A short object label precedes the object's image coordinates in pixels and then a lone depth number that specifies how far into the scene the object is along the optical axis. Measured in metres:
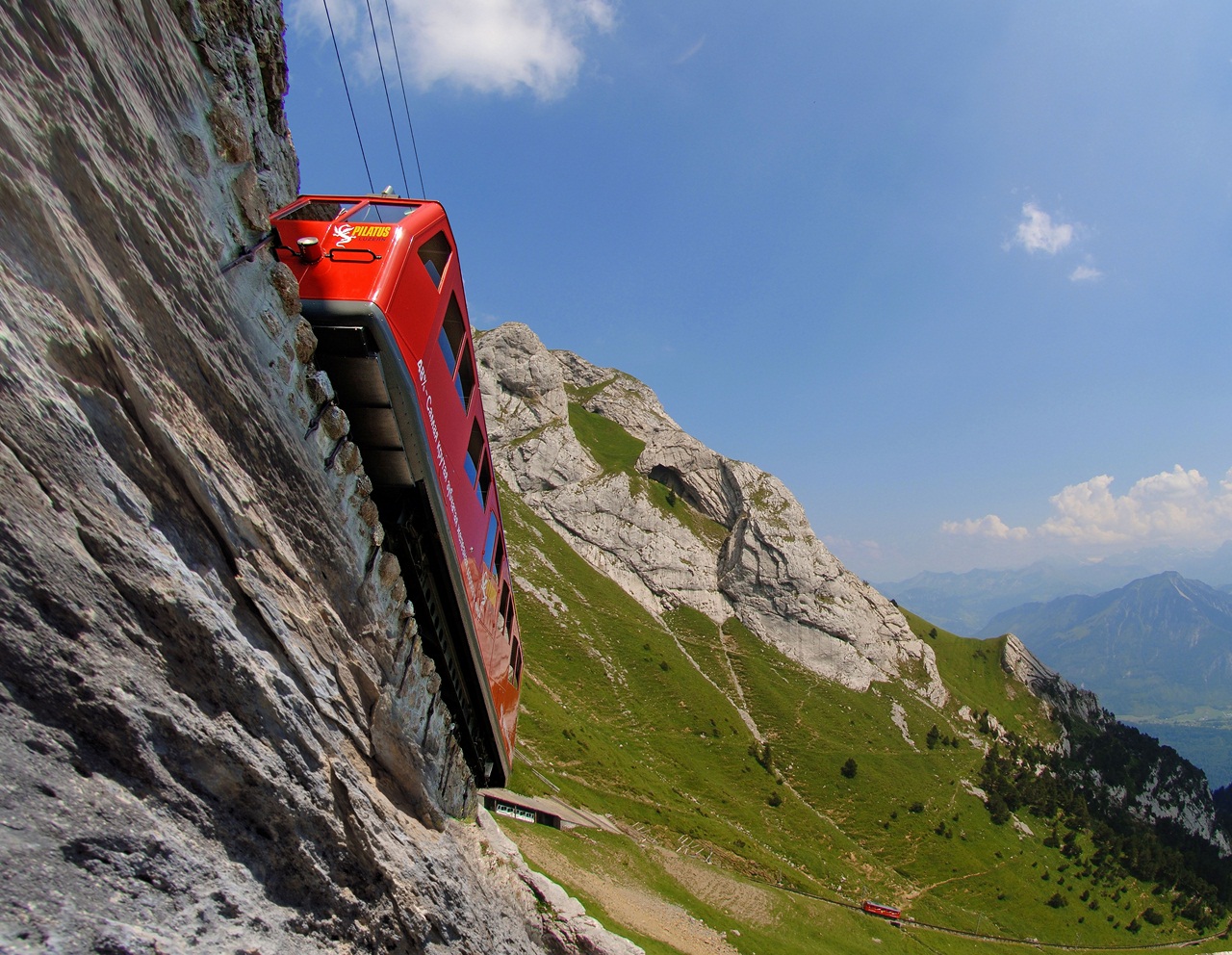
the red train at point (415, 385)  8.19
